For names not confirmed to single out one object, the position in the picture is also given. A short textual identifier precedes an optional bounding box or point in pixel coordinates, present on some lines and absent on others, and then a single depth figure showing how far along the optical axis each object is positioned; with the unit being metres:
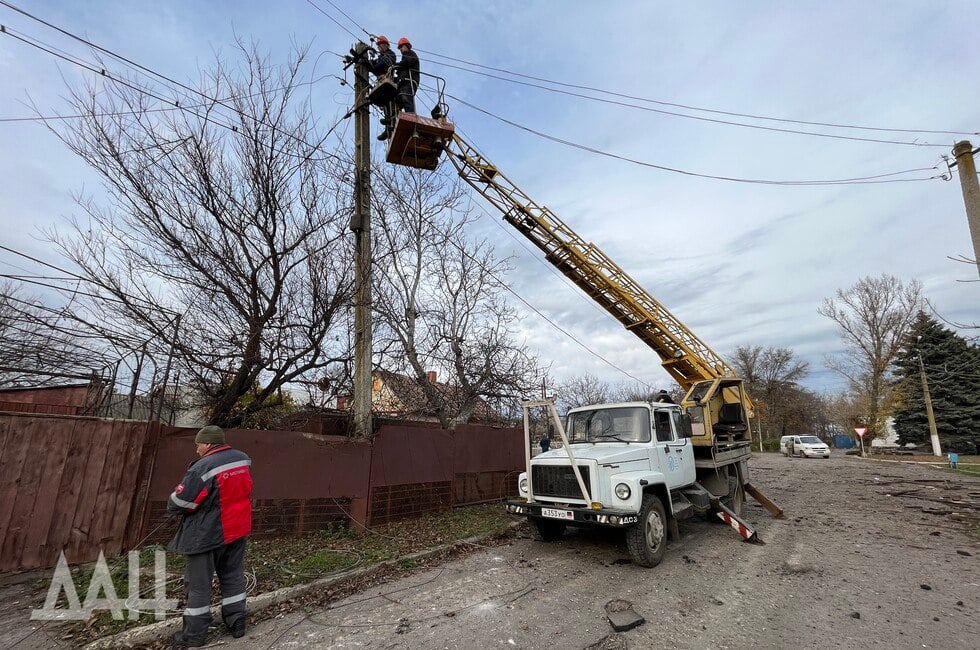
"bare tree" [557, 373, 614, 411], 31.70
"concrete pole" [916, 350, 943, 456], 27.64
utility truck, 6.12
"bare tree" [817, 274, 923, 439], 33.62
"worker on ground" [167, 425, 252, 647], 3.72
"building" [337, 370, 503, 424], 9.55
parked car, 28.33
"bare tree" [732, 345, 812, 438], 53.94
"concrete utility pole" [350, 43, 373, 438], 7.52
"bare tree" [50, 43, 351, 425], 6.16
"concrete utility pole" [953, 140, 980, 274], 7.15
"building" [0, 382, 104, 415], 7.91
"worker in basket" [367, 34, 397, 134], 8.73
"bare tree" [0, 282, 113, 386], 5.76
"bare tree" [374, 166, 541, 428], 10.23
